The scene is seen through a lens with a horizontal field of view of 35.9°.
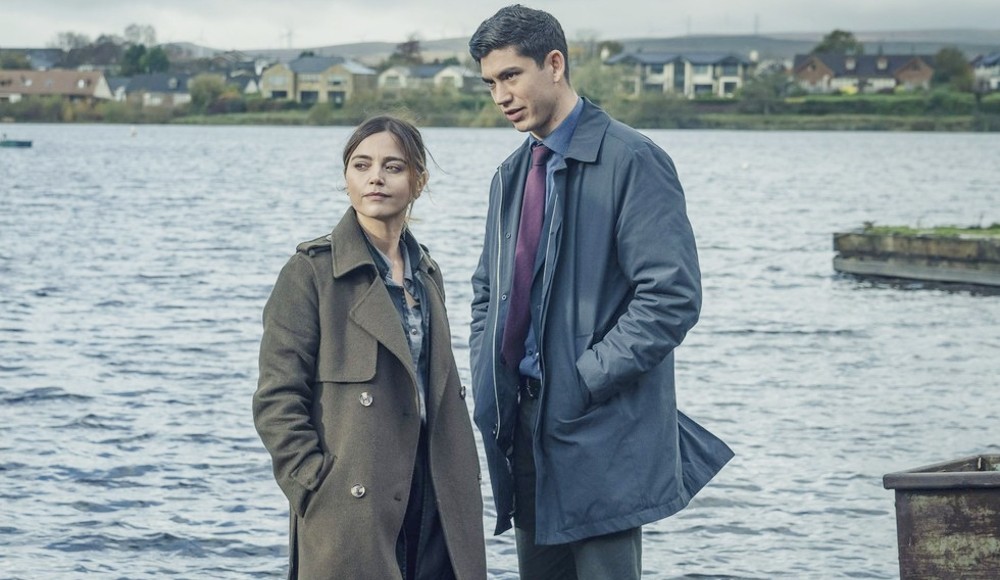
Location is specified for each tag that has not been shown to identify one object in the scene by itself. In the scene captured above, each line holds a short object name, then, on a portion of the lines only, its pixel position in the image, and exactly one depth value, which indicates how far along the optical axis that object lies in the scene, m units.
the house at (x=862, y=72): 194.75
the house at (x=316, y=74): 197.62
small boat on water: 103.25
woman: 4.16
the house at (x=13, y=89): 198.62
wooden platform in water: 23.97
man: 4.38
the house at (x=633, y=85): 186.38
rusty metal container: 4.68
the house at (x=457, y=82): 194.07
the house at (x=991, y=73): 194.62
